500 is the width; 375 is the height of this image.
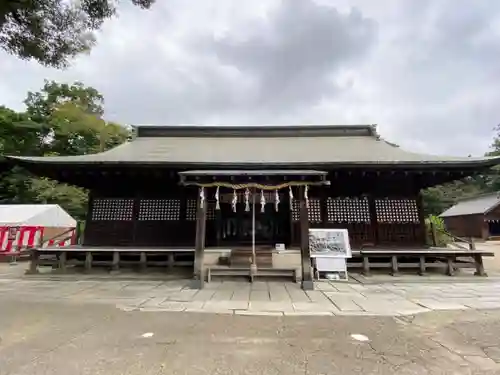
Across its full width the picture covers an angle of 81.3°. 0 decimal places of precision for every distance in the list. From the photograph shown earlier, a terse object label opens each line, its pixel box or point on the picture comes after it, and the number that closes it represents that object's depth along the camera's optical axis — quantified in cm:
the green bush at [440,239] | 1308
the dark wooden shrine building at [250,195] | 817
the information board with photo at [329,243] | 764
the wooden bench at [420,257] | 793
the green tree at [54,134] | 2259
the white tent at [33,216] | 1289
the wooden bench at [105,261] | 821
